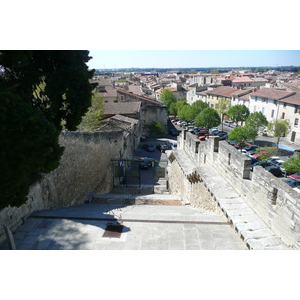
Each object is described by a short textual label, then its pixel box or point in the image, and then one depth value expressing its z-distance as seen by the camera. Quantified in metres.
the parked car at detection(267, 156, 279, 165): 25.22
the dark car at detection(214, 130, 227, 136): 39.59
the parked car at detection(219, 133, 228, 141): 37.45
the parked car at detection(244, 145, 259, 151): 30.34
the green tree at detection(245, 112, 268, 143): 33.53
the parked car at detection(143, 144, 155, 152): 31.12
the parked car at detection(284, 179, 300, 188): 19.98
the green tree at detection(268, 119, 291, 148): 32.12
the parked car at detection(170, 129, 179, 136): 40.81
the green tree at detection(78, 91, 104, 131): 24.45
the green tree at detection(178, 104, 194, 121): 44.72
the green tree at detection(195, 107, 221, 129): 37.99
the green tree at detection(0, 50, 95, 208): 6.84
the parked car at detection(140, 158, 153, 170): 24.34
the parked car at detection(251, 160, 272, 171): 24.44
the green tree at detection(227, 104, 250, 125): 40.16
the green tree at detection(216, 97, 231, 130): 46.44
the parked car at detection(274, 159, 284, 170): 24.55
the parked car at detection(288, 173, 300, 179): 21.27
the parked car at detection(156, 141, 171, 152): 31.38
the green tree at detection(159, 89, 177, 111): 58.00
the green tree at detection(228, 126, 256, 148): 30.38
